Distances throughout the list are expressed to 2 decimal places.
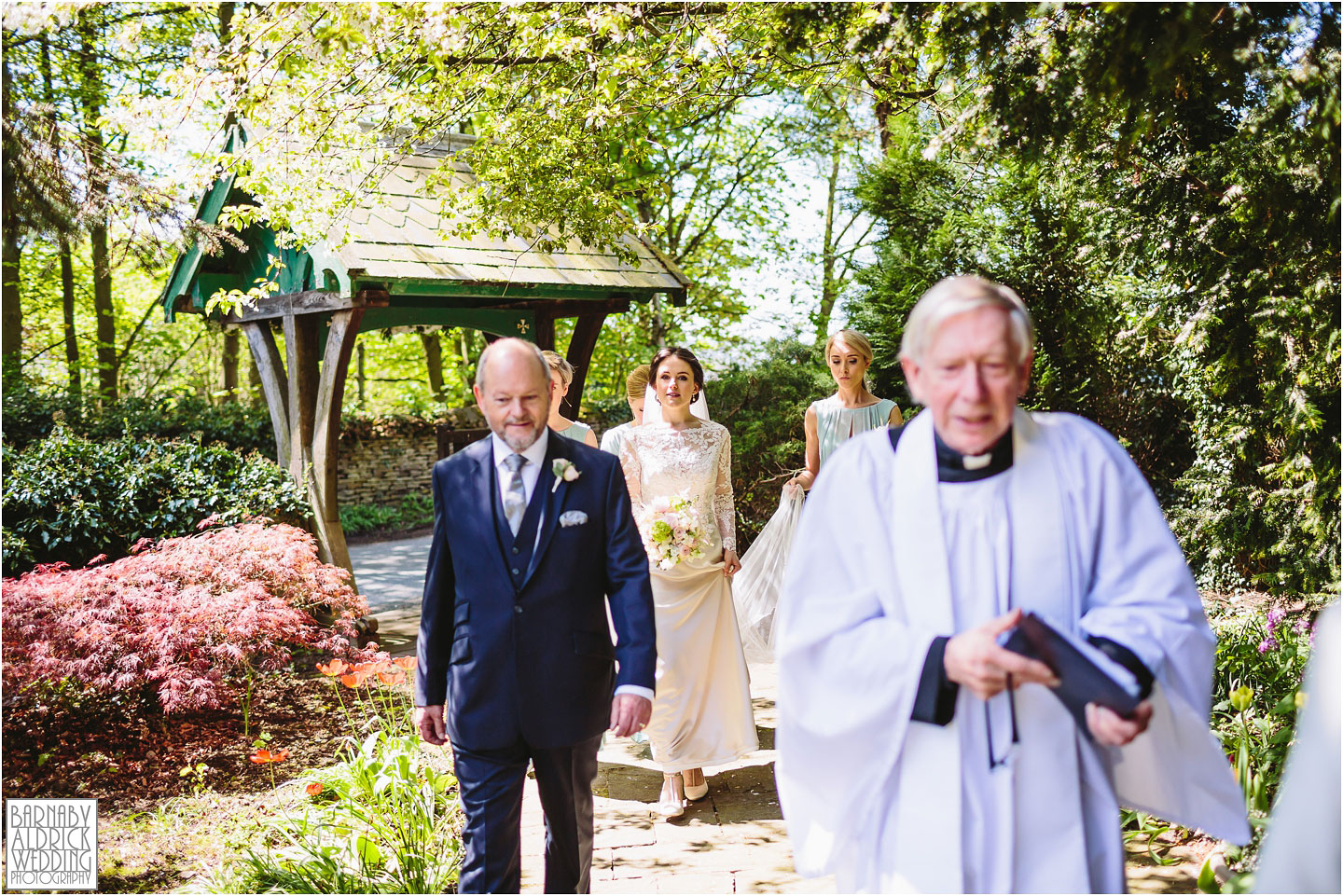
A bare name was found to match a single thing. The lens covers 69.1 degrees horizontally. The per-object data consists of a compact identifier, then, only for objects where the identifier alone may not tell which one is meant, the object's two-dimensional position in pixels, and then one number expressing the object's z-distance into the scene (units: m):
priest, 2.06
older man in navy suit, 3.01
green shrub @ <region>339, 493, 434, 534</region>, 17.59
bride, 4.95
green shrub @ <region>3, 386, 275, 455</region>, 12.67
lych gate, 7.78
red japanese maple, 5.27
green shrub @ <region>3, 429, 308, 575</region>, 7.05
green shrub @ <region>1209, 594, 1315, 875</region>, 3.79
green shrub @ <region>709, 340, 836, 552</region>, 11.49
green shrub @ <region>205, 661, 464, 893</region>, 3.74
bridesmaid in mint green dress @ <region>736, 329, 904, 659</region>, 5.91
